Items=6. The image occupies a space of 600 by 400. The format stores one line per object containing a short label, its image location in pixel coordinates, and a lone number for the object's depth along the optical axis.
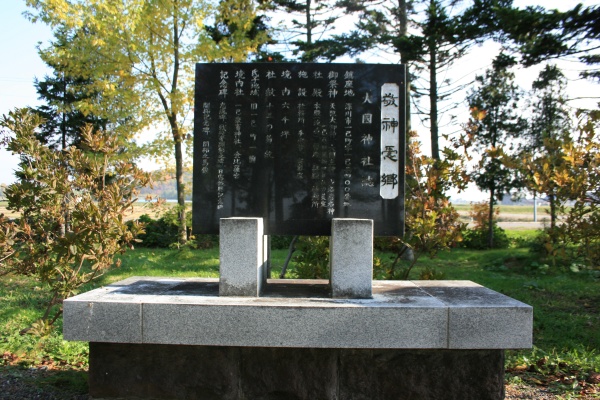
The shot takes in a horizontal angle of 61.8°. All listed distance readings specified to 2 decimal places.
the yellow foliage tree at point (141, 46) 10.58
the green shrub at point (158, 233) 14.32
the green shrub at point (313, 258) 5.99
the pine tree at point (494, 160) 14.23
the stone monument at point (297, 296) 3.26
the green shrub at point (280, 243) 14.28
